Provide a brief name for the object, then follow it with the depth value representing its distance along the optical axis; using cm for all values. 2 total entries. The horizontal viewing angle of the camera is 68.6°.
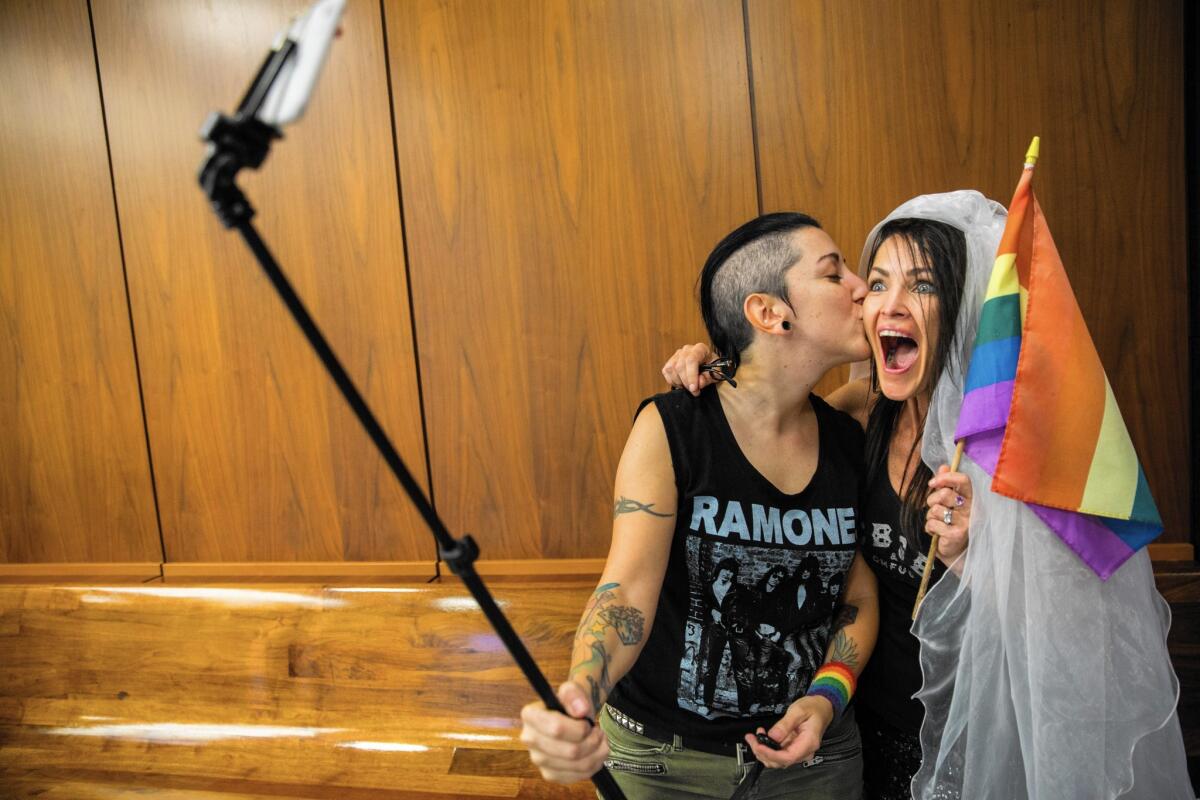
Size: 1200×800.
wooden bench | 250
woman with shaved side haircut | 166
